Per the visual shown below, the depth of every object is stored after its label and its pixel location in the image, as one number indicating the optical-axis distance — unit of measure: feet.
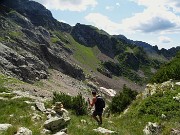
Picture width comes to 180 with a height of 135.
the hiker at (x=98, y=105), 38.89
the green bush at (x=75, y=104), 45.30
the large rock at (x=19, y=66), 165.07
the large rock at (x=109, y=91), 286.74
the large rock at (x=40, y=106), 40.13
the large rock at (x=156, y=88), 49.57
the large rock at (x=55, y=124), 33.31
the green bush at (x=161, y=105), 40.81
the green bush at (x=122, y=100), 57.69
